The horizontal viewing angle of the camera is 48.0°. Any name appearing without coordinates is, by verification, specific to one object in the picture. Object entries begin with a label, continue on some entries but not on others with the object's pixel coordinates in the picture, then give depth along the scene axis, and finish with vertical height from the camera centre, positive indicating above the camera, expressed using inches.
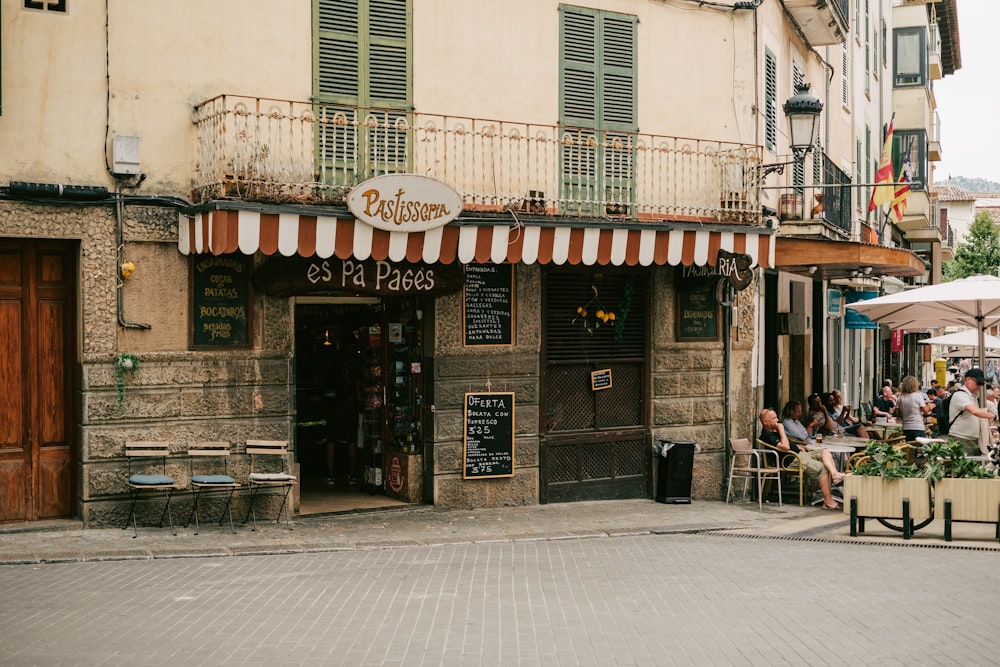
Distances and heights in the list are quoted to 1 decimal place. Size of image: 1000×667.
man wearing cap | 566.6 -29.2
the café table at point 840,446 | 618.2 -48.6
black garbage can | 583.8 -56.9
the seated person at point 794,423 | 637.9 -35.3
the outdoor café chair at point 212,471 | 457.7 -47.1
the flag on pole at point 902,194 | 994.7 +150.1
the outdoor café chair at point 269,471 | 471.5 -47.8
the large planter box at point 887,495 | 478.0 -57.5
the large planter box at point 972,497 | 466.9 -56.9
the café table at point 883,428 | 741.9 -45.1
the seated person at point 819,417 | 684.5 -35.3
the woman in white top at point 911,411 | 691.9 -30.9
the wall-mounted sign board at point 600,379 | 582.9 -9.4
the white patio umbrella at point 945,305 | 566.6 +30.2
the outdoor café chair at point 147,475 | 446.9 -46.6
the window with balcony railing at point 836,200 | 809.5 +122.4
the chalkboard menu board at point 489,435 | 541.3 -36.3
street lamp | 608.7 +132.4
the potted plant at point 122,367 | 454.6 -2.7
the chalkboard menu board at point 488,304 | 539.8 +27.4
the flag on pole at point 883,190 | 924.0 +142.8
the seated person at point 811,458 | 591.8 -52.2
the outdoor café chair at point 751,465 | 587.1 -56.4
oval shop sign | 454.3 +65.1
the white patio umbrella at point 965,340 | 837.8 +16.7
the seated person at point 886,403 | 940.0 -35.1
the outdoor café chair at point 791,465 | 590.2 -56.0
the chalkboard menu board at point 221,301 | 470.6 +25.1
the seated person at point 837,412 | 803.4 -36.9
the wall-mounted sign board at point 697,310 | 600.1 +27.6
